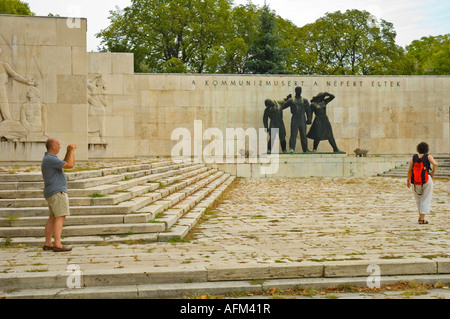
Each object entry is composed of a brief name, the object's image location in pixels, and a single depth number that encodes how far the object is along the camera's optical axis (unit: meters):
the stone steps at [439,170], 21.78
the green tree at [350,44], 40.38
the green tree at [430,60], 40.38
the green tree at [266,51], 32.25
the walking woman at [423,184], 8.55
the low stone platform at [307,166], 22.08
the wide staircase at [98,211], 6.75
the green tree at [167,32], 37.84
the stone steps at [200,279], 4.67
